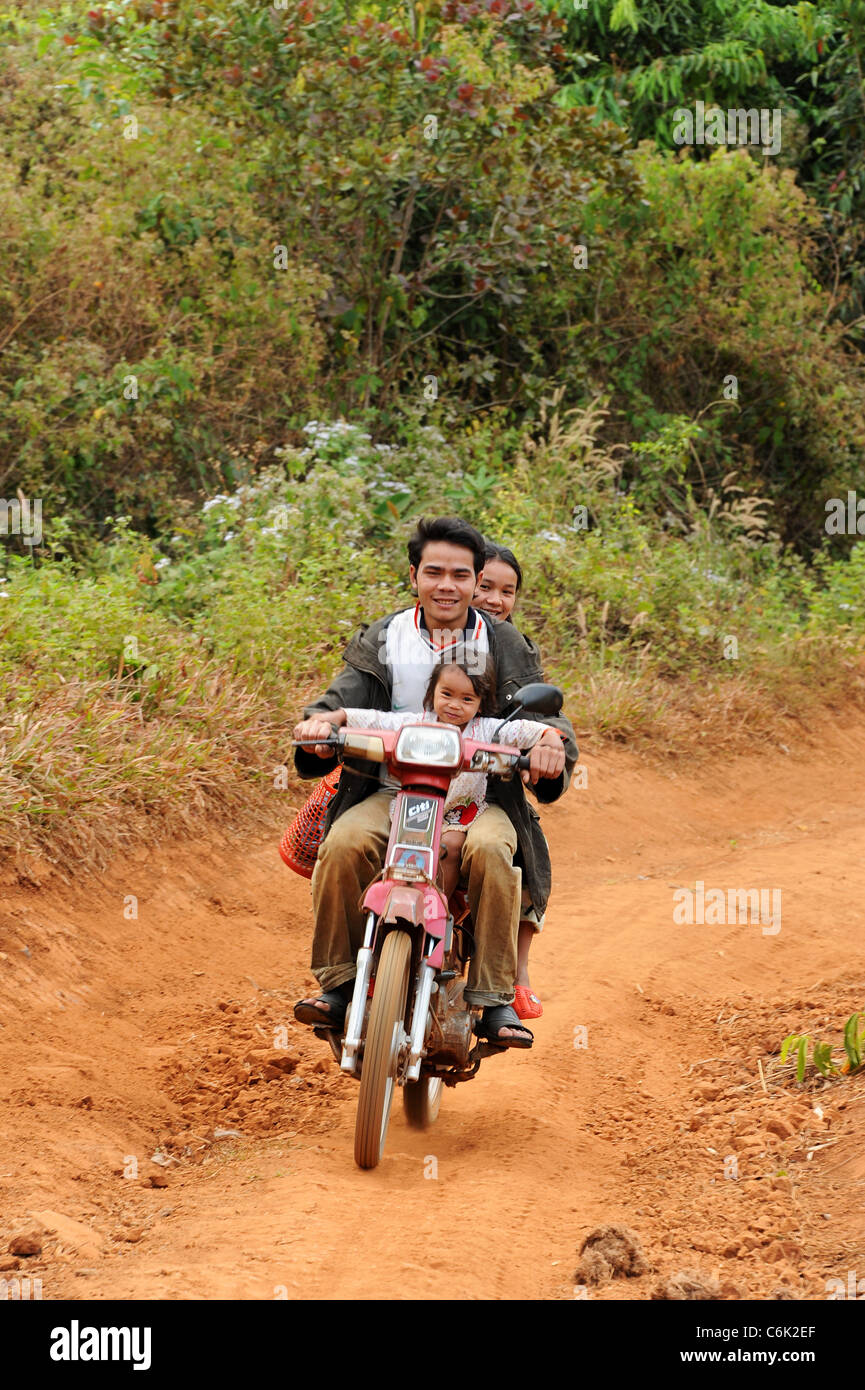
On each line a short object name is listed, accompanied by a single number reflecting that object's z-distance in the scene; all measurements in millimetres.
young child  8930
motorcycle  8031
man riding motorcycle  8711
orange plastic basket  9625
